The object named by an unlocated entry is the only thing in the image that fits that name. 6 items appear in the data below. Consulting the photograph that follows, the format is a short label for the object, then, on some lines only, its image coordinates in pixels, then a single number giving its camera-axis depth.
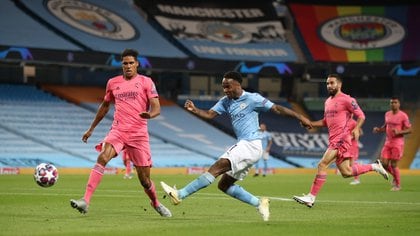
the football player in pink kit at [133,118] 15.01
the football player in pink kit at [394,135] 26.75
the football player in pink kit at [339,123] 18.81
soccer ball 17.97
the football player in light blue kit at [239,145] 14.45
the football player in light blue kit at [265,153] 40.62
